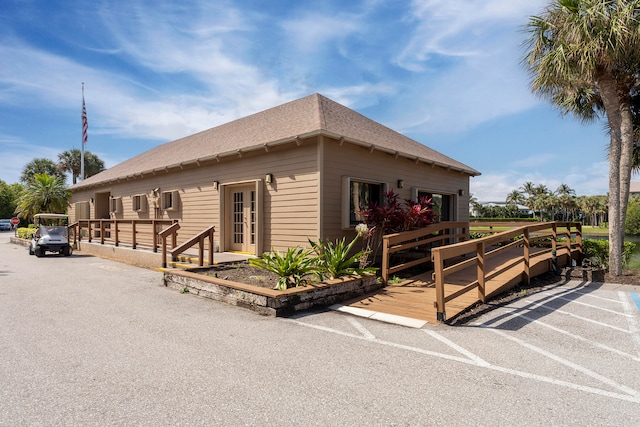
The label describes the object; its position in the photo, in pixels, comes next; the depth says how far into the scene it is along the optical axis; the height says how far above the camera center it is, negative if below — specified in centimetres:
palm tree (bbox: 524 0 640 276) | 752 +371
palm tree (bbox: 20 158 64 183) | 3858 +558
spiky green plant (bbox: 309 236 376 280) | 634 -101
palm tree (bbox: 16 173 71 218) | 1942 +112
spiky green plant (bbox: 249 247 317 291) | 580 -96
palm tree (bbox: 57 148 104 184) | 3641 +582
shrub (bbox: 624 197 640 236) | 3438 -90
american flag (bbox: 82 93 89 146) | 2550 +685
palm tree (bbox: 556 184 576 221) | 5972 +263
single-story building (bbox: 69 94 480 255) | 807 +111
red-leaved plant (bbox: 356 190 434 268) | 755 -8
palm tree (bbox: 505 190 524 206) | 7088 +324
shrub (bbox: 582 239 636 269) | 1008 -129
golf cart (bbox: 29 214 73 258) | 1327 -103
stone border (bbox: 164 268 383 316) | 514 -135
